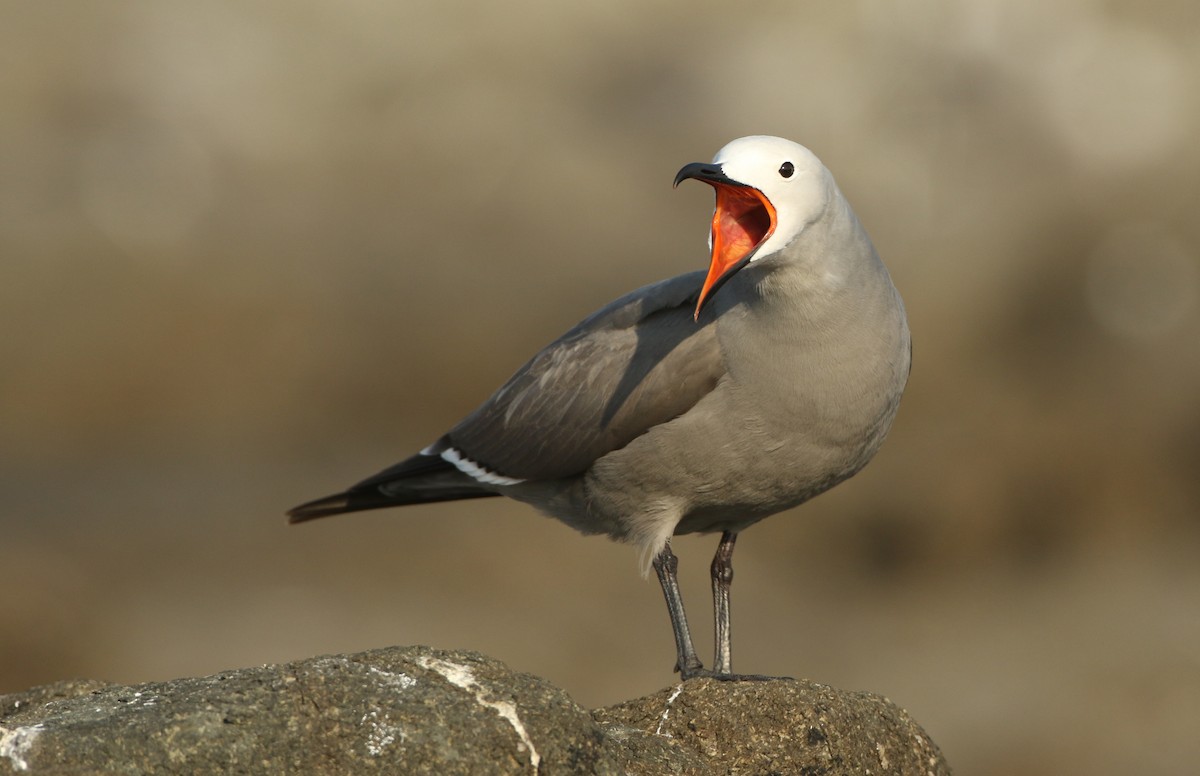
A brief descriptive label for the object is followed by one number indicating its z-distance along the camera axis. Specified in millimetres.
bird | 11328
